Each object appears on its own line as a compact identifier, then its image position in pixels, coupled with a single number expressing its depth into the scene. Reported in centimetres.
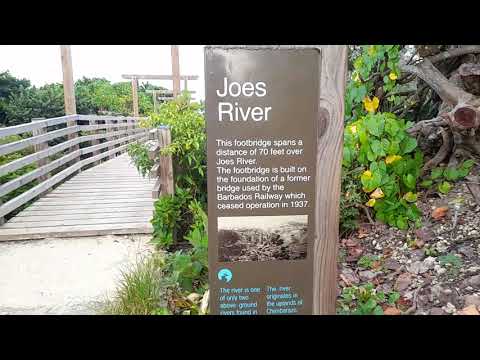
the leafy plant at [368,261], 351
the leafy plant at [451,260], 312
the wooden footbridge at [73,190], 449
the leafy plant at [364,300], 280
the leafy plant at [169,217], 396
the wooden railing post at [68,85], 810
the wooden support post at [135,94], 1402
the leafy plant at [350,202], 401
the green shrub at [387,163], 350
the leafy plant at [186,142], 408
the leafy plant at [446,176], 383
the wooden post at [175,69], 823
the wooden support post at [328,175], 170
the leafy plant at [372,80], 375
